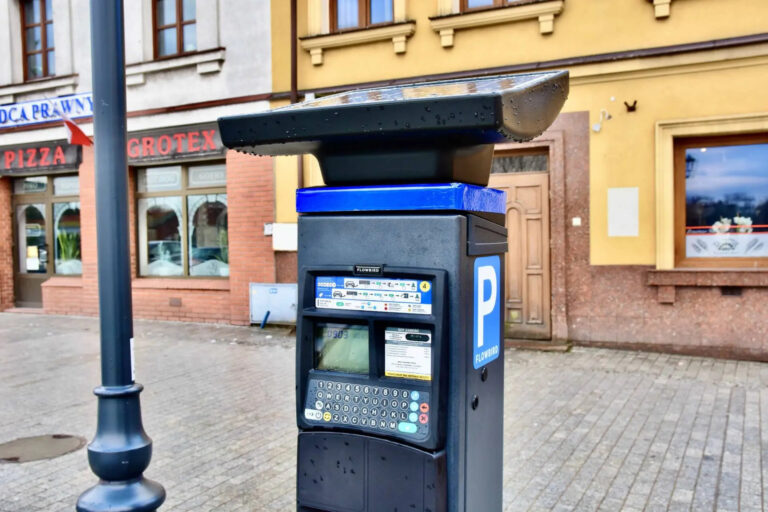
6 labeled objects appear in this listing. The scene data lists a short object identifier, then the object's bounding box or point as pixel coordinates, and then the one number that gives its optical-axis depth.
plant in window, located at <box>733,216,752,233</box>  7.97
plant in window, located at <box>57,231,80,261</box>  12.72
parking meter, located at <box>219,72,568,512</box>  2.34
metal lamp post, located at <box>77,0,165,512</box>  3.02
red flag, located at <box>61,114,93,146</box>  11.23
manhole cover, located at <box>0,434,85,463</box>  4.84
